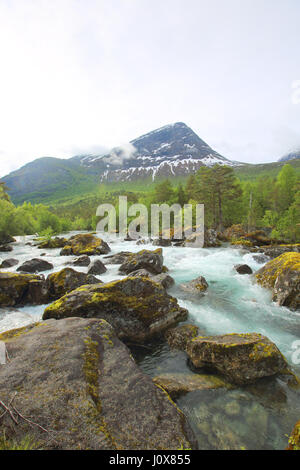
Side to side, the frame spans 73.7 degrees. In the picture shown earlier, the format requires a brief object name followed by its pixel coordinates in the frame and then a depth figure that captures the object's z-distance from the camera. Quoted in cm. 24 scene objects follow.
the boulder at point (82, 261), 2041
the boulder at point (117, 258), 2042
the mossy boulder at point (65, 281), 1129
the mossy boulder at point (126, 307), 781
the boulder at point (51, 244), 3562
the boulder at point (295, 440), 330
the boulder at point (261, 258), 1930
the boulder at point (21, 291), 1088
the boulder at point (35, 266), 1847
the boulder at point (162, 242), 3453
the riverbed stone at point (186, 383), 529
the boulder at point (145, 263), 1627
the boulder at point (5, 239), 4252
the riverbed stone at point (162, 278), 1323
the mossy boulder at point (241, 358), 554
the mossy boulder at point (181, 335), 727
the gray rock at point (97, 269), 1650
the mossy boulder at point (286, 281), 1005
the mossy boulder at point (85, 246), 2700
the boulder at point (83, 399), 315
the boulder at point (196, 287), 1255
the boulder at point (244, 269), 1606
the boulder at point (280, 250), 2034
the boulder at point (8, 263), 2124
